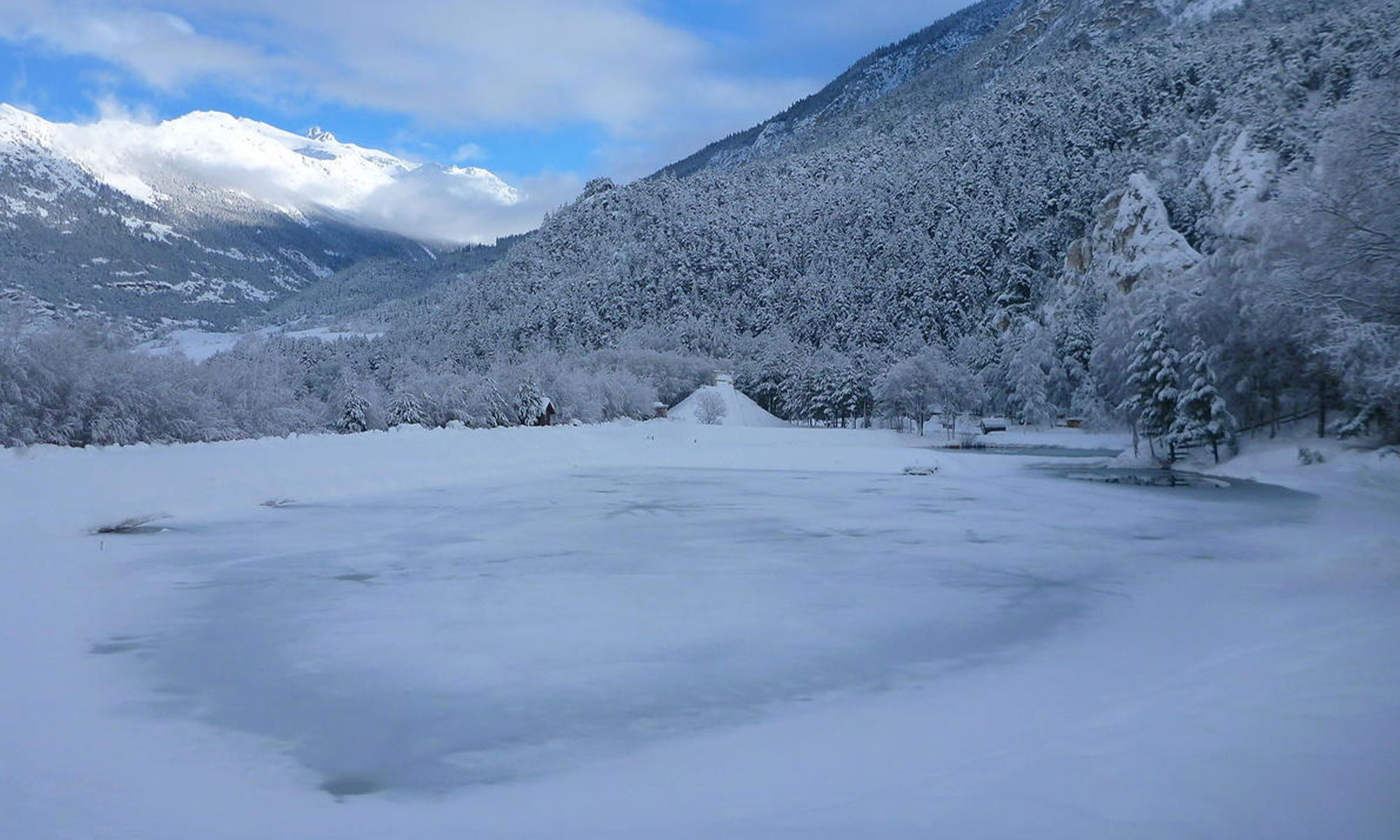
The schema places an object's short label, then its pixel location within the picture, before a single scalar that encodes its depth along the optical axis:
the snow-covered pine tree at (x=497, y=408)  66.38
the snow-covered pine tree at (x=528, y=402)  62.19
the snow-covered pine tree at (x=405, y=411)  62.44
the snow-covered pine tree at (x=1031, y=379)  77.81
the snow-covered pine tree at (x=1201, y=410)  35.12
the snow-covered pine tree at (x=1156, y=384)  37.16
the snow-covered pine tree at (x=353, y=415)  61.25
